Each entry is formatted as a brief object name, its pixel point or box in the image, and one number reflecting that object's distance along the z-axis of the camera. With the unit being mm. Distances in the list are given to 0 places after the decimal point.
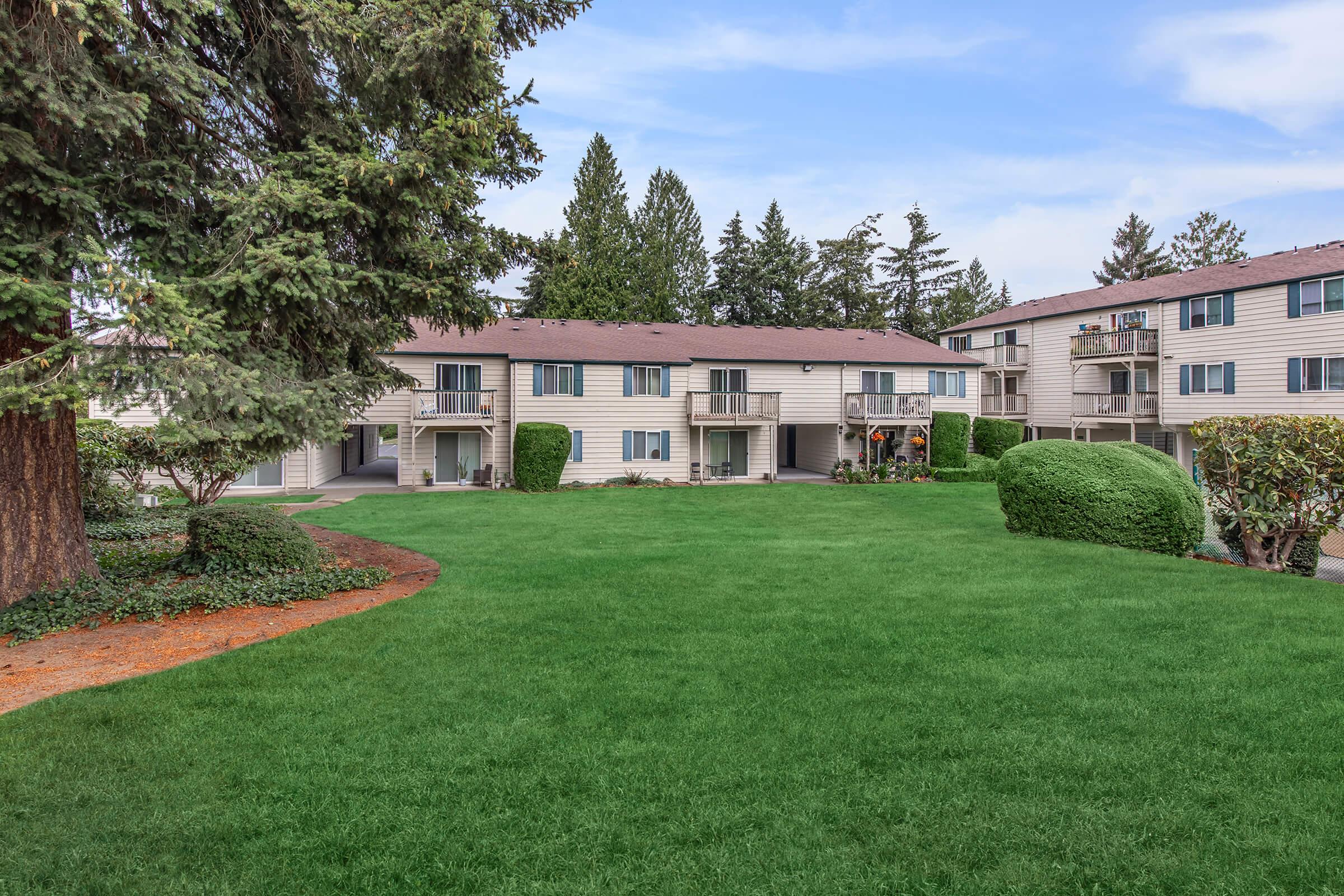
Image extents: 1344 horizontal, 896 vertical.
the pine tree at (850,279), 46969
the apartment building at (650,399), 23328
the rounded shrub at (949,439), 27391
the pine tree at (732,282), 45875
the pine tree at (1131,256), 50281
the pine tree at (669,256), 40562
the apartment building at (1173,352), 21406
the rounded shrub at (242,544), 8742
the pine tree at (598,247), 37344
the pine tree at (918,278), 48906
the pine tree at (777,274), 45031
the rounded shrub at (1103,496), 10922
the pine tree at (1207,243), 43594
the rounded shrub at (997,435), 28875
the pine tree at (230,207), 6090
